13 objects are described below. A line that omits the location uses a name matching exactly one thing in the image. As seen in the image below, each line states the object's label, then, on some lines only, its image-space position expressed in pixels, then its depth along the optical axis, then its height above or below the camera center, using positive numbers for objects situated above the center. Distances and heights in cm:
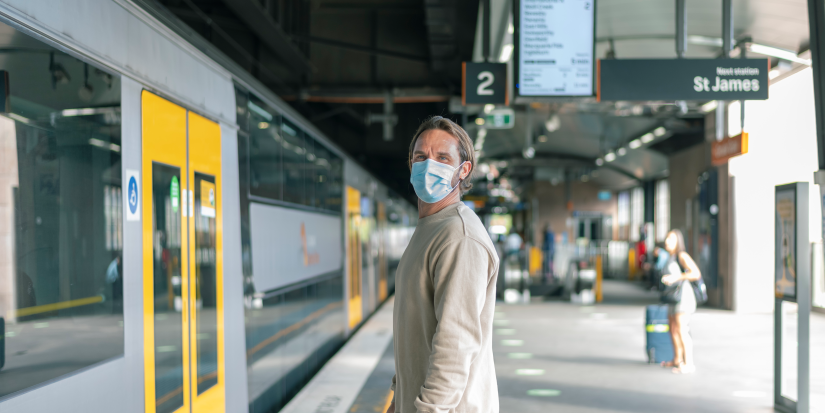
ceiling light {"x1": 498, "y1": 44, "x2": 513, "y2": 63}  1053 +228
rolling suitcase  766 -173
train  217 -11
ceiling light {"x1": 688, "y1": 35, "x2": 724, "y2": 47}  966 +226
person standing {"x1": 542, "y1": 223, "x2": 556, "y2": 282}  1941 -211
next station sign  601 +101
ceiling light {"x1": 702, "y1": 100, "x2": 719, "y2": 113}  1399 +177
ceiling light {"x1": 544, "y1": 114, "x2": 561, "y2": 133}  1412 +145
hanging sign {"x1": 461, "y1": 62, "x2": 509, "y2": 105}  656 +109
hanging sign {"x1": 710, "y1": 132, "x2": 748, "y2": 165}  903 +58
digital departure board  643 +135
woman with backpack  717 -122
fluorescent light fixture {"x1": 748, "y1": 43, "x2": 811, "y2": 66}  970 +206
